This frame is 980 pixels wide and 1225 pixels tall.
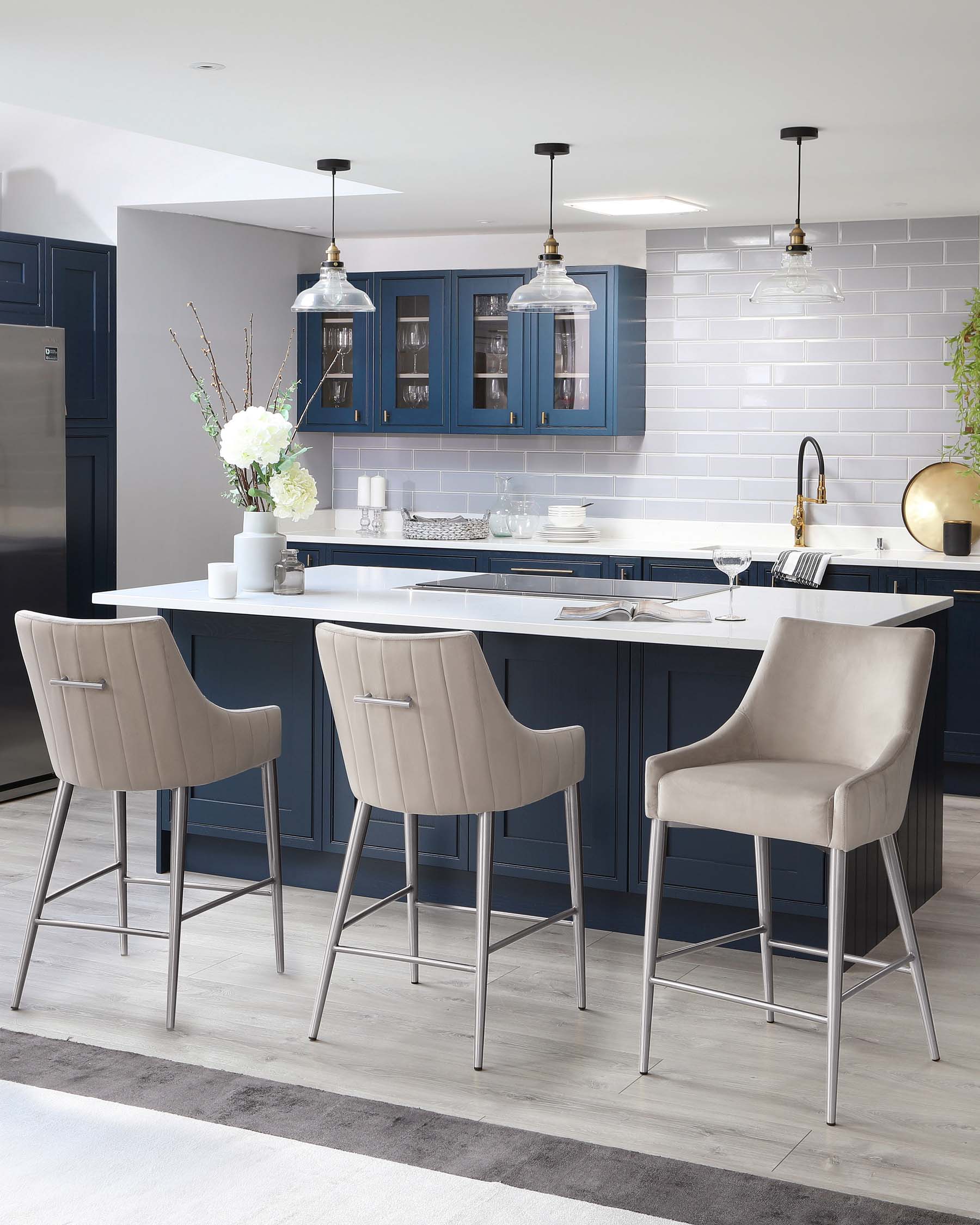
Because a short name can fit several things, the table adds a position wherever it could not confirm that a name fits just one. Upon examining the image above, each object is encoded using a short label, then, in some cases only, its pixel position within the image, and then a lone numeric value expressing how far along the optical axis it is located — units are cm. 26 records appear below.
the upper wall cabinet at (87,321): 622
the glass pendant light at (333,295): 491
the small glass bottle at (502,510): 728
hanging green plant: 628
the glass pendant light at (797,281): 454
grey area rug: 271
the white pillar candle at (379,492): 779
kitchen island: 409
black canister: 631
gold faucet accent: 677
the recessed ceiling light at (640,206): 609
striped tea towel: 611
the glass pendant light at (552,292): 464
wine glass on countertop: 411
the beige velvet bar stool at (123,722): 358
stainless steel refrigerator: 573
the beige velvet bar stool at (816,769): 318
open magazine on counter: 412
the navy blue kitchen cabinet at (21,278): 596
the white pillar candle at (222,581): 449
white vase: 467
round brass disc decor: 647
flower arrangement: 438
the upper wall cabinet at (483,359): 703
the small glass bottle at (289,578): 461
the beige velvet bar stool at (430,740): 338
